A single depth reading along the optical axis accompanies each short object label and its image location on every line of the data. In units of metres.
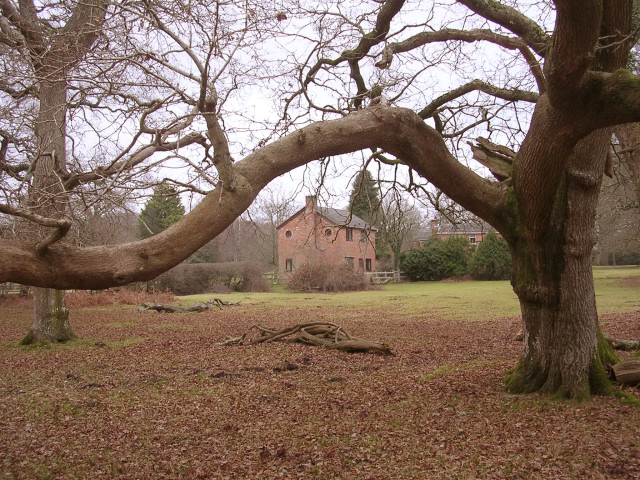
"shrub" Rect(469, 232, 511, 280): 42.59
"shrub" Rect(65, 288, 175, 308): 24.88
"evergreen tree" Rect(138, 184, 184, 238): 36.56
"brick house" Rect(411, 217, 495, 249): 50.94
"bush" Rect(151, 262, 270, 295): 34.09
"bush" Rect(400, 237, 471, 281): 45.22
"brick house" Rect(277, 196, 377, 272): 37.58
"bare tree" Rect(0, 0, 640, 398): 4.16
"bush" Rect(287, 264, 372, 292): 36.44
